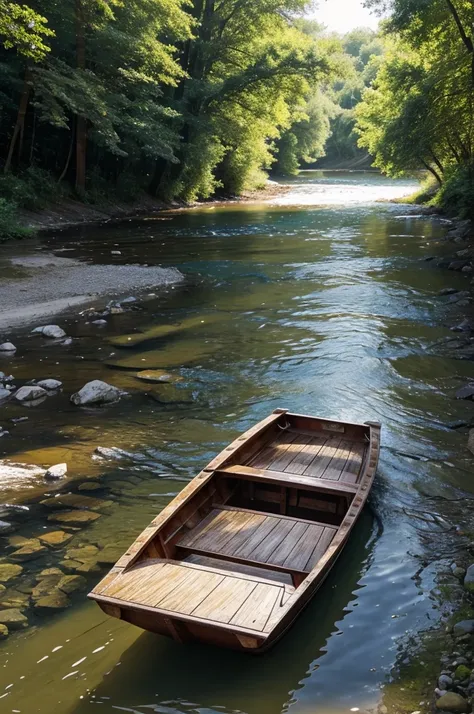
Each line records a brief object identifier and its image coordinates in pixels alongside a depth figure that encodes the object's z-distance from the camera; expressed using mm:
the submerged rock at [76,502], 5543
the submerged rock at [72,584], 4402
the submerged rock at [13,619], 4039
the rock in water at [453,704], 3238
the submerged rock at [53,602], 4219
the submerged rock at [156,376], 9039
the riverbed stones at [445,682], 3438
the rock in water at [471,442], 6748
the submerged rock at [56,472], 6090
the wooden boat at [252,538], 3557
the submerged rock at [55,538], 4941
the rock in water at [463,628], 3871
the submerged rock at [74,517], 5281
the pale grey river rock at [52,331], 11062
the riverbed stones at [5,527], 5121
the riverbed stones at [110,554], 4730
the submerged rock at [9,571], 4504
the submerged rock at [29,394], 8227
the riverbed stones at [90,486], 5895
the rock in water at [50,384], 8633
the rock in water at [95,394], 8133
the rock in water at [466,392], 8234
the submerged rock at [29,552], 4755
